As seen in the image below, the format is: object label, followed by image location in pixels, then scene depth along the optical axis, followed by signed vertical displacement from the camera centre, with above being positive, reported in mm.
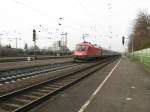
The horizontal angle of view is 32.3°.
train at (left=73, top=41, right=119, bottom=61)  41031 +51
